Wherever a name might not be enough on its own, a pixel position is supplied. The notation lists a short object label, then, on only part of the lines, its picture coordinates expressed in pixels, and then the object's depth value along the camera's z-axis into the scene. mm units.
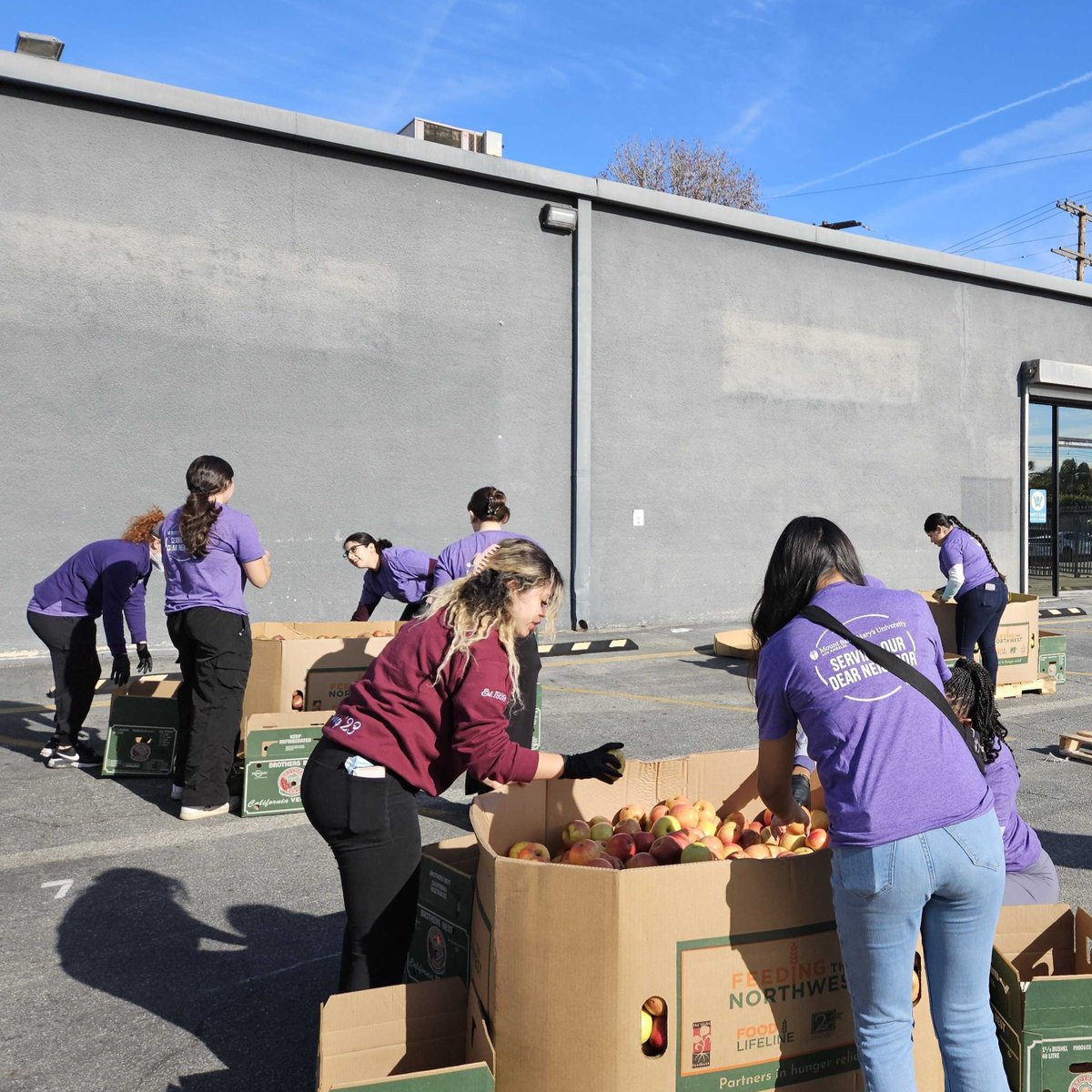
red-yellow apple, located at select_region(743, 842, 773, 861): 3281
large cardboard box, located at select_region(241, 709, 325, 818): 5700
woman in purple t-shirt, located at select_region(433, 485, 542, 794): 4664
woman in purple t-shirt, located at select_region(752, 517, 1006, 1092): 2326
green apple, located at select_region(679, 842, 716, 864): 3102
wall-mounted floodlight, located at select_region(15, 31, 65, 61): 11250
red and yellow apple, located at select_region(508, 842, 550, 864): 3154
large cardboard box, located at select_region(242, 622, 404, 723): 6172
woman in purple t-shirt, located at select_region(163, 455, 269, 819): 5371
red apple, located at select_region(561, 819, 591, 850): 3402
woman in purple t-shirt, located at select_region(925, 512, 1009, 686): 8312
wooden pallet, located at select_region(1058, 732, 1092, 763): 7152
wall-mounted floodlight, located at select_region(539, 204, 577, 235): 13781
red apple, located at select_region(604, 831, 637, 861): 3234
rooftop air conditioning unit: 14961
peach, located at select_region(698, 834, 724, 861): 3216
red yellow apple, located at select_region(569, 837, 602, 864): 3127
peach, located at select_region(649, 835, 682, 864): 3180
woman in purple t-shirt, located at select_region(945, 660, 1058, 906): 3090
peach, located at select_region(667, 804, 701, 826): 3514
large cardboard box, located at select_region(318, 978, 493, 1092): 2539
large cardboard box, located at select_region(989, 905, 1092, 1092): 2570
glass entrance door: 20047
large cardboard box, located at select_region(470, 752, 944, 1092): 2379
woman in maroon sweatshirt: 2811
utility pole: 38688
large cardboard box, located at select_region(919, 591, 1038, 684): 9297
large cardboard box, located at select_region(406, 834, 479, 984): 3002
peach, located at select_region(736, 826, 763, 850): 3510
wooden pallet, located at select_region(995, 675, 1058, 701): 9398
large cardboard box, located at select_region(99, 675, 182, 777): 6445
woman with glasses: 6328
